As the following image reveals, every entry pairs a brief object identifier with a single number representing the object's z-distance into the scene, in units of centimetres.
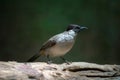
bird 828
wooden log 697
